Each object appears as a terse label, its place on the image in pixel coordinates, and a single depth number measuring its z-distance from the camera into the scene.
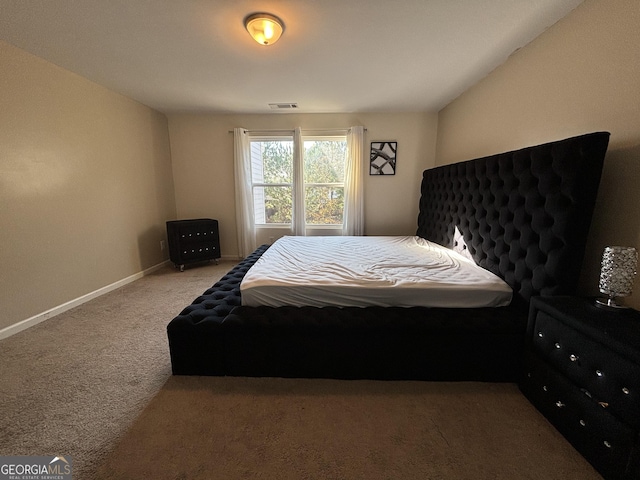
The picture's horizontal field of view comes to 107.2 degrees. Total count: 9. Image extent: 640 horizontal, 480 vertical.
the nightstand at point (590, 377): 0.90
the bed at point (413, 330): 1.39
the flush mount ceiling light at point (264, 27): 1.62
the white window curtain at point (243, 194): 3.77
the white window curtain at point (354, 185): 3.64
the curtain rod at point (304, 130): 3.70
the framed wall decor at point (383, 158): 3.71
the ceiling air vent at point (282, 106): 3.30
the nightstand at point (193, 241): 3.52
